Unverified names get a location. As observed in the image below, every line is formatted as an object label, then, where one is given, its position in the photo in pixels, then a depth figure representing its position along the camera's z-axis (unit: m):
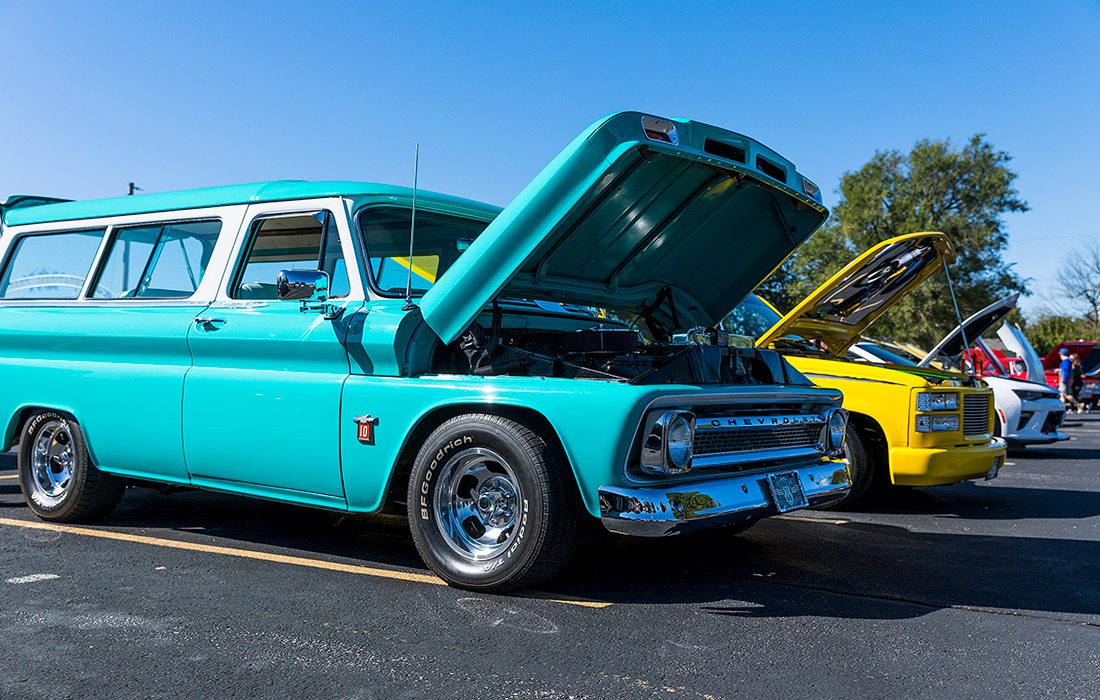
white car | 10.70
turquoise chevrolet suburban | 3.91
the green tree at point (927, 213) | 39.38
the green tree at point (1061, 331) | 57.88
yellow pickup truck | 6.66
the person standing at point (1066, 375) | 20.98
